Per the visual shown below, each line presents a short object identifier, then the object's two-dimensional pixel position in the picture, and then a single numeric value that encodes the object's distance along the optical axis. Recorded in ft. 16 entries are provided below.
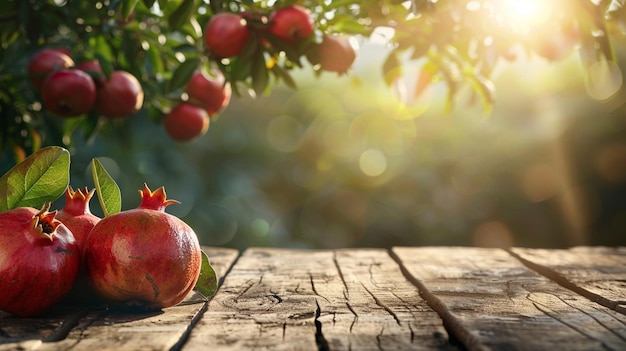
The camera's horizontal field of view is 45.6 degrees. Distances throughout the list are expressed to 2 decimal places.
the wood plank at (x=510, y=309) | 3.64
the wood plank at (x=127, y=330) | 3.49
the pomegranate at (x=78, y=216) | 4.65
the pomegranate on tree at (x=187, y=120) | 7.69
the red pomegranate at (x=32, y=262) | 4.02
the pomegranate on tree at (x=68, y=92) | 6.64
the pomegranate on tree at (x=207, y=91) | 7.50
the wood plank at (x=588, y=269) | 5.02
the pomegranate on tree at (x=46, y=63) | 6.95
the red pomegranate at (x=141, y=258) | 4.22
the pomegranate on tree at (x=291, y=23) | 5.97
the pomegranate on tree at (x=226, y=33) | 6.06
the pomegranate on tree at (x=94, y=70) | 6.92
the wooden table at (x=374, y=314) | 3.60
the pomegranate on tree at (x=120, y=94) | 6.88
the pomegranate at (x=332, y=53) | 6.27
